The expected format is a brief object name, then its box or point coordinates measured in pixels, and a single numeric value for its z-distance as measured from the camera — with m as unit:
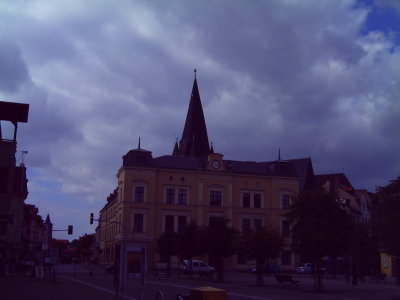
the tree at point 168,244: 62.19
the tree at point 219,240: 49.75
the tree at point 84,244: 167.59
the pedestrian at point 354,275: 42.68
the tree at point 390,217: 24.75
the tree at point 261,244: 44.00
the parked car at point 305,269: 75.20
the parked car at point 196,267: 63.11
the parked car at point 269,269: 69.51
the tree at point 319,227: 36.06
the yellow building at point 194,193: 76.62
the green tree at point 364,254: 57.94
